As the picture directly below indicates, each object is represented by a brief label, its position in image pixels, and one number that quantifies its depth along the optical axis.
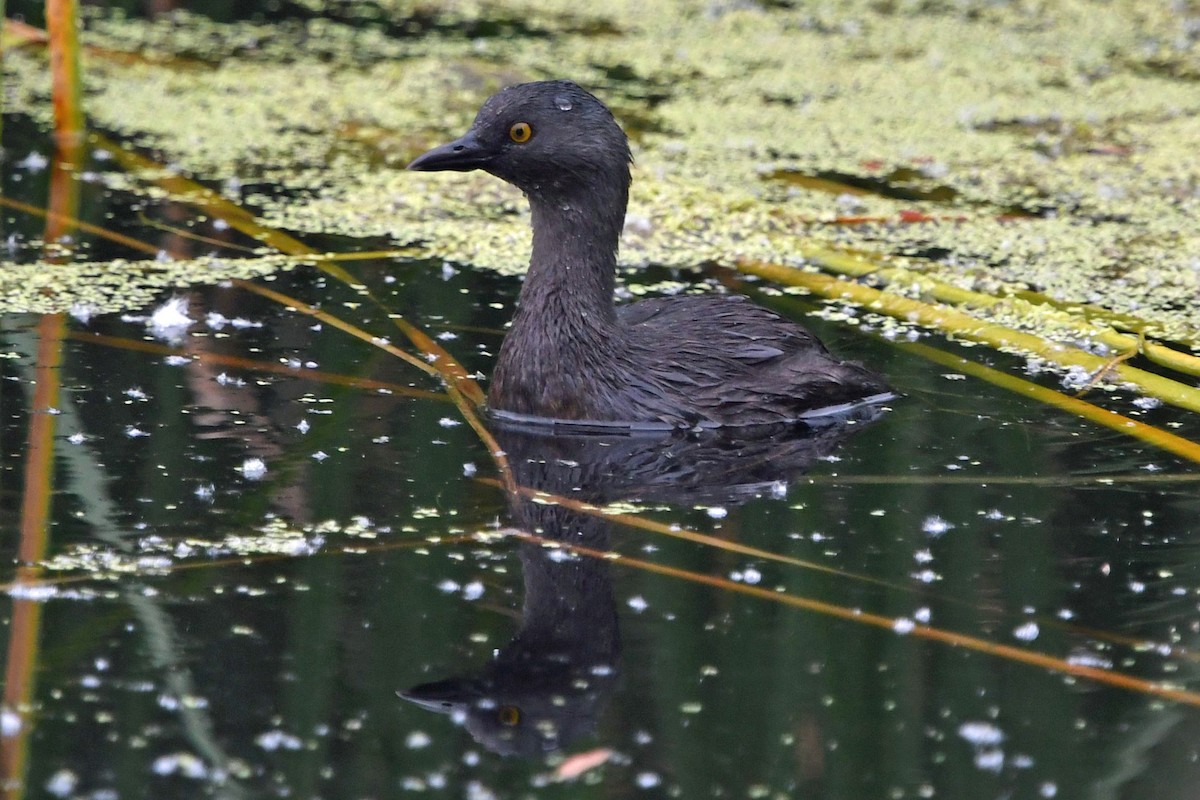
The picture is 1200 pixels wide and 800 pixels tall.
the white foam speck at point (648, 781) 7.49
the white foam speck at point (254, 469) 10.69
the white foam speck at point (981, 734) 8.00
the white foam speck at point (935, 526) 10.35
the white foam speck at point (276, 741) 7.62
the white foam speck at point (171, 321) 13.43
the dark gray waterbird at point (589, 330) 12.12
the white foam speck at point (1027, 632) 8.99
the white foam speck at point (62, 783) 7.20
